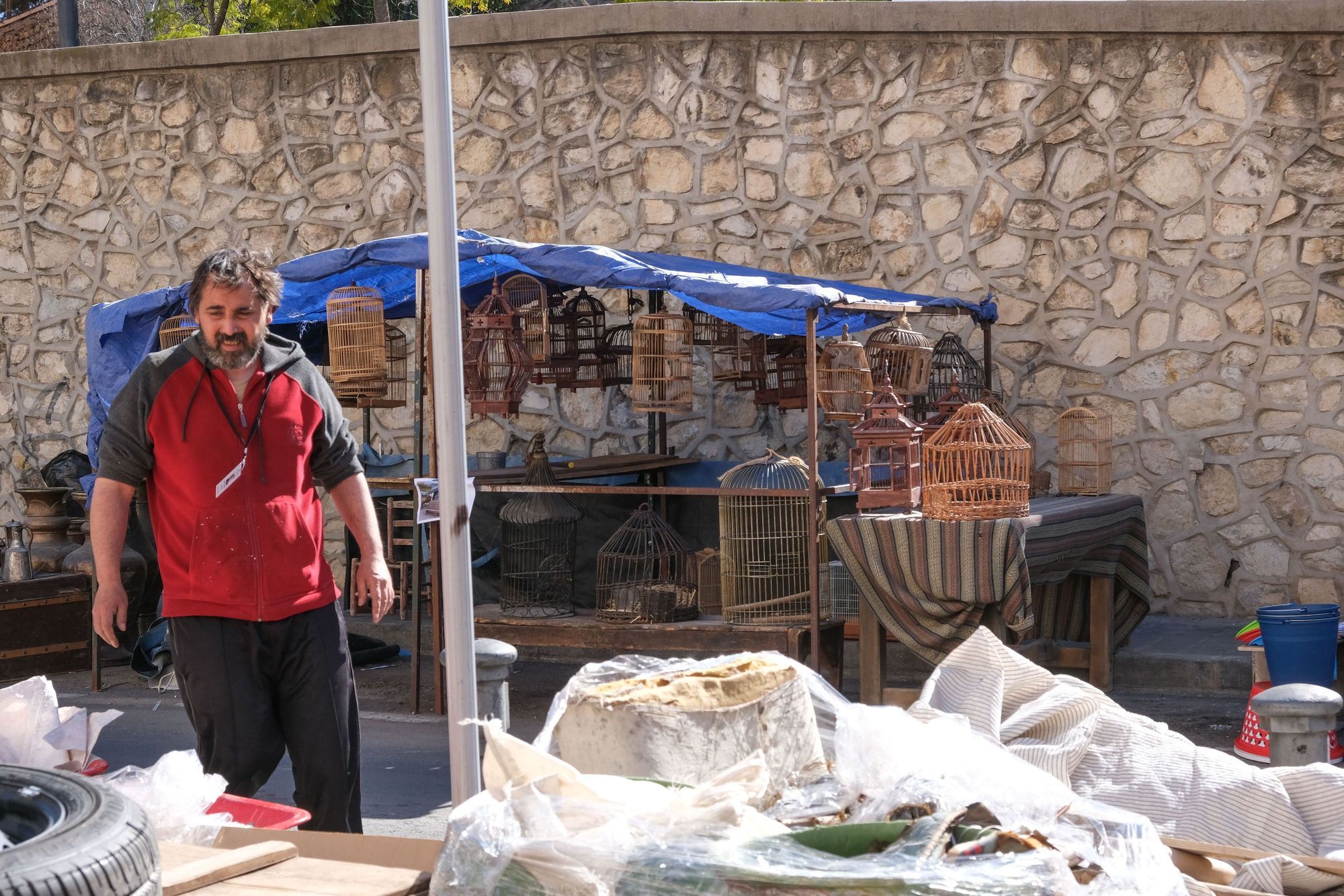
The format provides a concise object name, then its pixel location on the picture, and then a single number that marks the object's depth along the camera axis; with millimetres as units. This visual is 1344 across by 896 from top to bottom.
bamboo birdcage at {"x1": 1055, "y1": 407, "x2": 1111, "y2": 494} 7863
